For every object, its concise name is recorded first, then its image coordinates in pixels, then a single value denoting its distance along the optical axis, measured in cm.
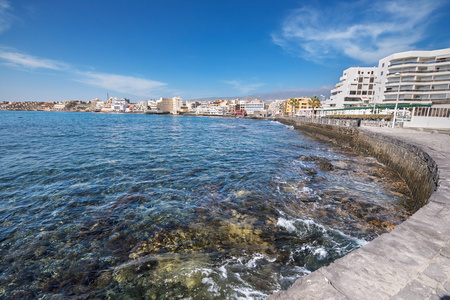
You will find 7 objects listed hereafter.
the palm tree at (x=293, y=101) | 11869
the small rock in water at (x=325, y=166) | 1390
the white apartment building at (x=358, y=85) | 7894
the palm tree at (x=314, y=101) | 9702
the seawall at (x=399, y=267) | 237
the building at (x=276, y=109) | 18450
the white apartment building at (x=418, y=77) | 5481
